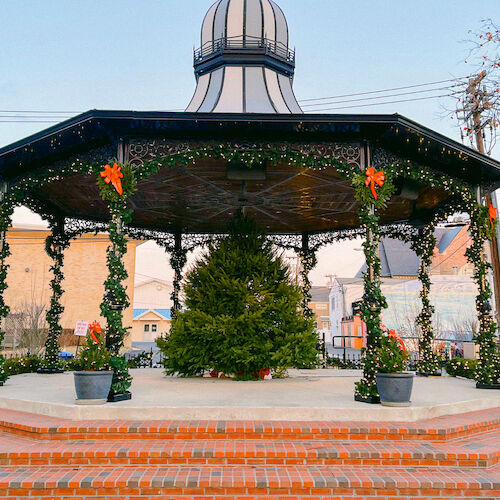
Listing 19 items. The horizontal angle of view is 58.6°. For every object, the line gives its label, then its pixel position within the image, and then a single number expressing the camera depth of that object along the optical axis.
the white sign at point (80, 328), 14.79
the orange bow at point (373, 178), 7.76
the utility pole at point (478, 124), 13.53
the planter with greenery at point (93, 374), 6.65
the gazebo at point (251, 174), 7.64
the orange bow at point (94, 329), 7.12
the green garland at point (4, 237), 9.45
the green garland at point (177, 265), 14.43
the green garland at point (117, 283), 7.14
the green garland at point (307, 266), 14.45
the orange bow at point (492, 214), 9.73
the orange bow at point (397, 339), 7.18
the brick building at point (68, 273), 27.69
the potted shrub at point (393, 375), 6.67
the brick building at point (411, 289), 31.45
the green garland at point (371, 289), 7.11
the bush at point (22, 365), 11.10
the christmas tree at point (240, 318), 9.52
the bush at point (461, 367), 10.85
